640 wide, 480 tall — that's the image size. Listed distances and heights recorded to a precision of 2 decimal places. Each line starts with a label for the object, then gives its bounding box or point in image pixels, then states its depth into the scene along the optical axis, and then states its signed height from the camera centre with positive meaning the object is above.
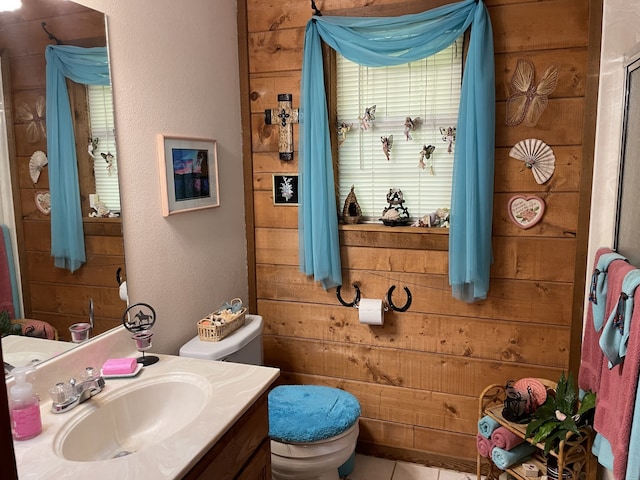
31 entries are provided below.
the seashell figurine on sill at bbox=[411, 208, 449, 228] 2.36 -0.25
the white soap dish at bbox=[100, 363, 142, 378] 1.60 -0.66
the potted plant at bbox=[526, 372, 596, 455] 1.83 -0.95
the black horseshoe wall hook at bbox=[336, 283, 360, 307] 2.53 -0.67
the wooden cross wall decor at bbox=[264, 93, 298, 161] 2.50 +0.24
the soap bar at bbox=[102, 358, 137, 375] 1.60 -0.64
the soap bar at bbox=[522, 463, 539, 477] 1.97 -1.22
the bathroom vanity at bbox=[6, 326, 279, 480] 1.15 -0.68
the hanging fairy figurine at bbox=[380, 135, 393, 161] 2.42 +0.11
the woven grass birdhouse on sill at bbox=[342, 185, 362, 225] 2.50 -0.22
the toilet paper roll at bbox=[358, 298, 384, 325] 2.40 -0.70
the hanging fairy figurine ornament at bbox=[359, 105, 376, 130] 2.44 +0.24
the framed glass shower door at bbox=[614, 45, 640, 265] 1.72 -0.03
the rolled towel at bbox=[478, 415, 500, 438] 2.11 -1.11
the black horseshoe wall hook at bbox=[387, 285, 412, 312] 2.45 -0.67
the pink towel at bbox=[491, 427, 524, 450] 2.03 -1.12
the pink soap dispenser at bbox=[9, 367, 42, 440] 1.24 -0.60
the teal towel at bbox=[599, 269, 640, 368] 1.45 -0.49
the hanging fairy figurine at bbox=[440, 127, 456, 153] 2.32 +0.14
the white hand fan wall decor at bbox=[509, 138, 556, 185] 2.16 +0.03
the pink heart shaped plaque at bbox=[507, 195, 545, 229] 2.19 -0.20
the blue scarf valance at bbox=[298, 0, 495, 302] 2.12 +0.16
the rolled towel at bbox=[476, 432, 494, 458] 2.11 -1.20
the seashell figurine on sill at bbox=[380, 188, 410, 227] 2.40 -0.22
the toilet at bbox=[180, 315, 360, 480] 1.94 -1.02
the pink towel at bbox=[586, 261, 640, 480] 1.39 -0.69
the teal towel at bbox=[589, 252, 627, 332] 1.74 -0.44
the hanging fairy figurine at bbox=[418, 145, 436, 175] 2.36 +0.05
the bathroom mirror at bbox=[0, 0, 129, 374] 1.32 +0.11
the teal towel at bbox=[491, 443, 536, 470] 2.03 -1.19
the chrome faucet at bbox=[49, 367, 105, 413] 1.39 -0.64
